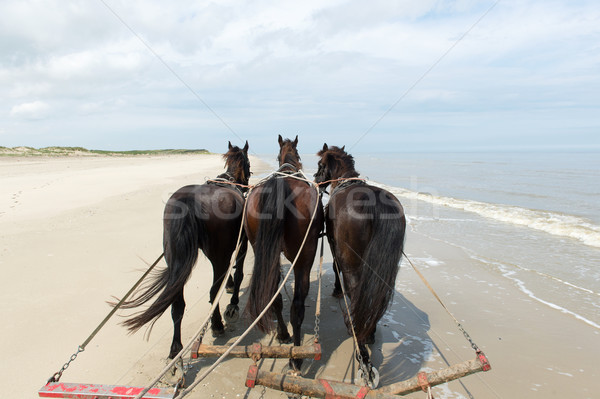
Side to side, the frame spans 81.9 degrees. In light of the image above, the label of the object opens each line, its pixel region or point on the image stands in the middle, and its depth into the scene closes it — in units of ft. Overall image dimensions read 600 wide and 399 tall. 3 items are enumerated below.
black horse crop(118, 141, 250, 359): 11.54
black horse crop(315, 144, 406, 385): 11.05
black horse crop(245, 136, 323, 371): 11.68
